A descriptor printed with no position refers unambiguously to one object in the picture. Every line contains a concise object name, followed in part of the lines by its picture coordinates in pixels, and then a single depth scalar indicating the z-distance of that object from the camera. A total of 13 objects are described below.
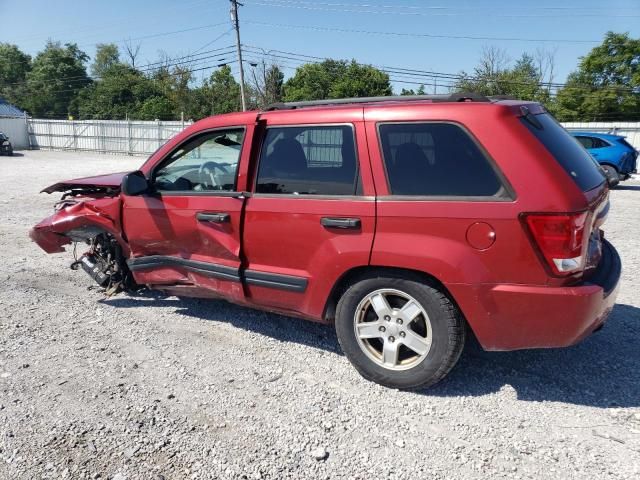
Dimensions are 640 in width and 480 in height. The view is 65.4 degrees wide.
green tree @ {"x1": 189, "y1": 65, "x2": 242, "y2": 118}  49.75
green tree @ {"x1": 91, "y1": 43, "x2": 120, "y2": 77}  85.19
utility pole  32.81
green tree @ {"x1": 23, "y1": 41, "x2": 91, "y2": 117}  66.88
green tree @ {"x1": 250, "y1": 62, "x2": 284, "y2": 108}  44.31
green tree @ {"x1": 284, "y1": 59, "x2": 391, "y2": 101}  42.44
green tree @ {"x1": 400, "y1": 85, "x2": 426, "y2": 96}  44.49
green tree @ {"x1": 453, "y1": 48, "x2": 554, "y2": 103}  46.38
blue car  14.64
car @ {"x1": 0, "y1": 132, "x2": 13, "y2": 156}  27.59
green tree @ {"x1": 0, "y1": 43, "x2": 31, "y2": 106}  75.81
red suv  2.74
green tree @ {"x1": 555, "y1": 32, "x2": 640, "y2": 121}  45.19
